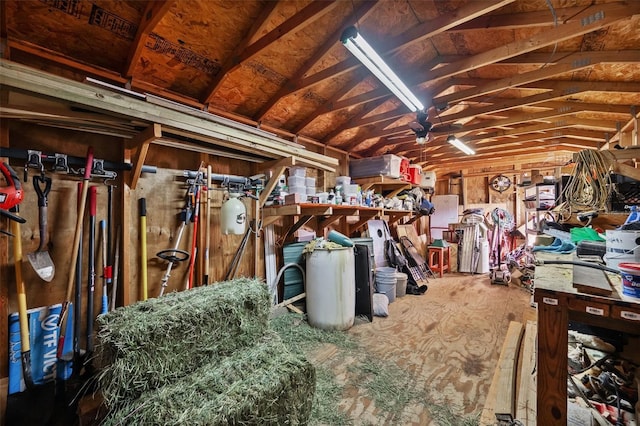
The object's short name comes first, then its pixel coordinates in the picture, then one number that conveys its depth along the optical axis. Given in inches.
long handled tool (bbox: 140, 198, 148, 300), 79.1
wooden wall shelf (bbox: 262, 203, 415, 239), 114.6
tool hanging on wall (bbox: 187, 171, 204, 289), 90.9
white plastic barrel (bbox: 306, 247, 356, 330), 115.3
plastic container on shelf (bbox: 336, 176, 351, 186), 154.5
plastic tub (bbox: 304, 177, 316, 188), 127.0
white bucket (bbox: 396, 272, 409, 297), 167.8
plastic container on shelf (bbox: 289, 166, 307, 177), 123.0
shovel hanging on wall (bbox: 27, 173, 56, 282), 62.9
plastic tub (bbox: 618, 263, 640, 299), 34.9
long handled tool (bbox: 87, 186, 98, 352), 69.5
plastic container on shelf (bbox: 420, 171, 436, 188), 238.0
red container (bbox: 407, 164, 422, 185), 203.5
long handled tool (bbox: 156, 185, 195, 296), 84.8
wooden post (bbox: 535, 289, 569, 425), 39.1
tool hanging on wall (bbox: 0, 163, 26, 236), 55.8
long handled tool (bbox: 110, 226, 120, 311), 75.7
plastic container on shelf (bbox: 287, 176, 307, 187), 121.0
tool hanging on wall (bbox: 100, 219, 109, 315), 73.5
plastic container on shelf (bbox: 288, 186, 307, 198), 120.8
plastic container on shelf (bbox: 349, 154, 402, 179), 175.8
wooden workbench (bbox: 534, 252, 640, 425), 38.0
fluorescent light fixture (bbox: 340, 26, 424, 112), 72.7
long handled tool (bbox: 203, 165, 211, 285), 96.3
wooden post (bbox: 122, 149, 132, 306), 77.8
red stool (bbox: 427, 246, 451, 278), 231.1
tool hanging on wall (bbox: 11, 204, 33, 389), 58.4
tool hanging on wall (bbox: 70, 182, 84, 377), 64.5
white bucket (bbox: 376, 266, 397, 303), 156.9
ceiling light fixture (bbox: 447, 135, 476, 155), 169.2
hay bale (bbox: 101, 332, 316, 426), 45.3
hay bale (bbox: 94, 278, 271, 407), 47.9
